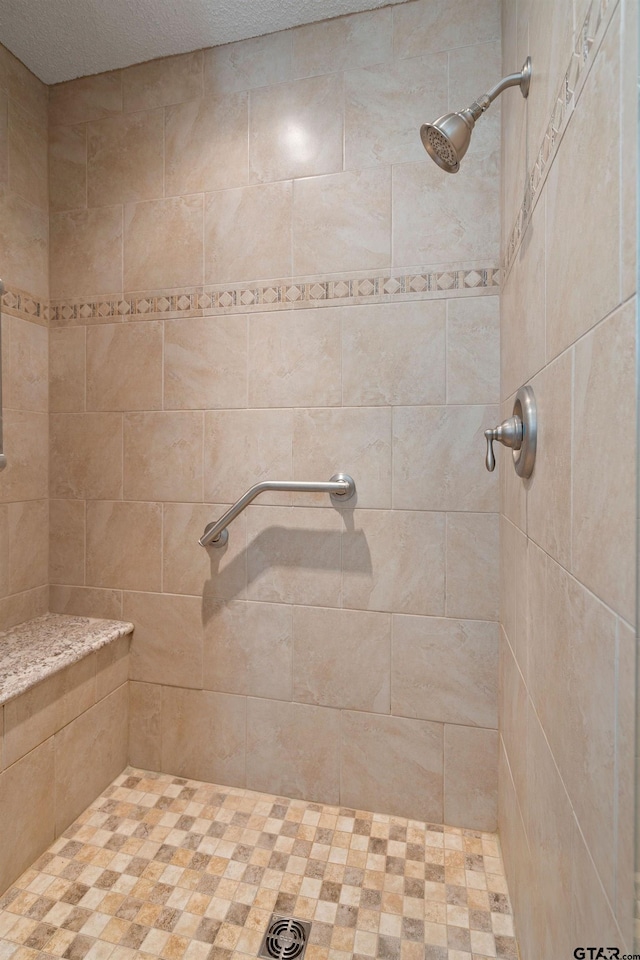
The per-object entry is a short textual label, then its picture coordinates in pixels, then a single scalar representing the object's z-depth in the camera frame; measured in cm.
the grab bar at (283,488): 144
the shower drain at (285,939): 106
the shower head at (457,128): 96
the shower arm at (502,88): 97
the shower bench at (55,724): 126
